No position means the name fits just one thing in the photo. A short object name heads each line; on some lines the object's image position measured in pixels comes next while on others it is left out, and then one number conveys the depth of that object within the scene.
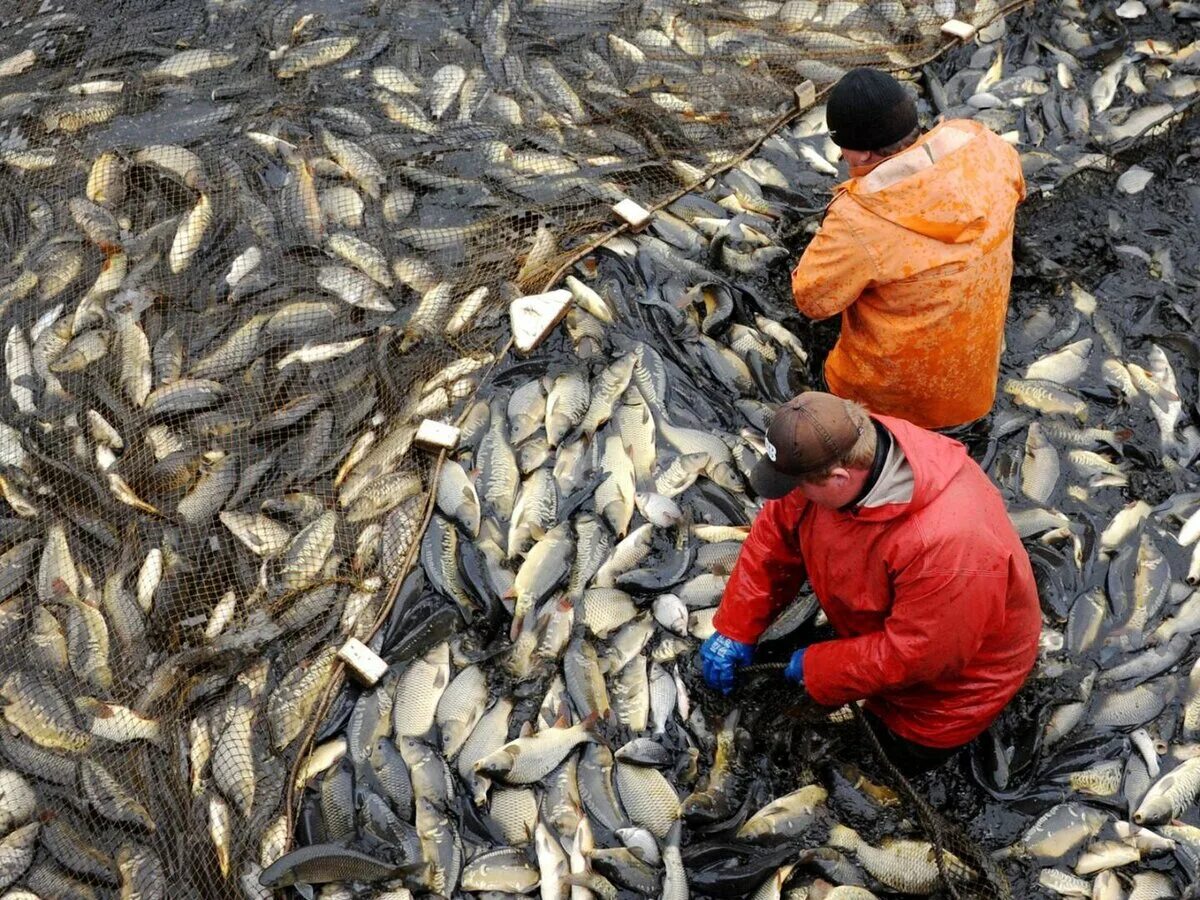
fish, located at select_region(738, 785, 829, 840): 3.79
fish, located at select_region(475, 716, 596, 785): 3.88
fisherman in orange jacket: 3.92
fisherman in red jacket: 2.89
